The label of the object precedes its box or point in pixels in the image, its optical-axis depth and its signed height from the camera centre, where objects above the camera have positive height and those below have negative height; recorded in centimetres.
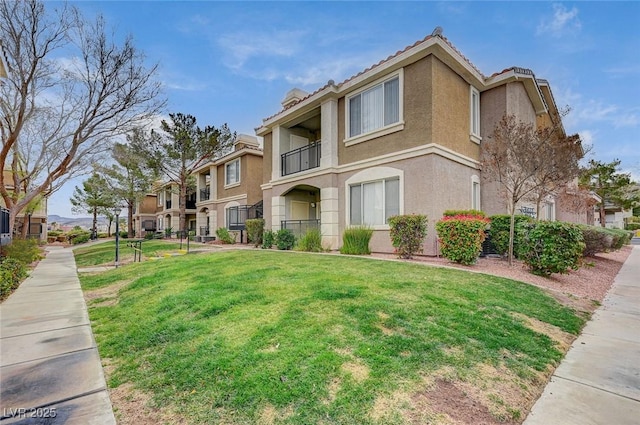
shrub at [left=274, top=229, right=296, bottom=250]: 1427 -84
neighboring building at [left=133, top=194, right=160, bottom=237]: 4391 +98
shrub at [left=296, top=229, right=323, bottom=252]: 1297 -84
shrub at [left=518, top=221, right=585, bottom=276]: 758 -65
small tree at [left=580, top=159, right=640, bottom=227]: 2656 +332
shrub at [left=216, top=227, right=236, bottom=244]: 2173 -100
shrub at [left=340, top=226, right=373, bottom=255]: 1118 -69
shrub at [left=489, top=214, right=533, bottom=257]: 1009 -28
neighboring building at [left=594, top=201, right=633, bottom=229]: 3597 +87
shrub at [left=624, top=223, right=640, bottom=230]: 3930 -60
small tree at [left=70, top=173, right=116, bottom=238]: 3578 +300
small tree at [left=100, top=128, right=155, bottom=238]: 3178 +438
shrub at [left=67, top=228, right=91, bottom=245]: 3391 -168
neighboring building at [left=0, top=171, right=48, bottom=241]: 3306 -22
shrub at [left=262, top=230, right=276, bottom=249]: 1543 -85
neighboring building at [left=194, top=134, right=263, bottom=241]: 2212 +254
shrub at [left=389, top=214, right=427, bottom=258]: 969 -36
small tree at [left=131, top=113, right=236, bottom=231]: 2322 +585
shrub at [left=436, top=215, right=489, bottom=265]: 845 -45
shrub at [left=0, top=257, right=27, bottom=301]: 746 -143
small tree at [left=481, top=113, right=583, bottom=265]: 927 +203
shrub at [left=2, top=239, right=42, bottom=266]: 1213 -119
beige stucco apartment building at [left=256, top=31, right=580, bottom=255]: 1059 +333
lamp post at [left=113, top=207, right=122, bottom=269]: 1349 +39
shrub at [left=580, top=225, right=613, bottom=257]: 1162 -72
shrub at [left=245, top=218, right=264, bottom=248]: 1677 -45
